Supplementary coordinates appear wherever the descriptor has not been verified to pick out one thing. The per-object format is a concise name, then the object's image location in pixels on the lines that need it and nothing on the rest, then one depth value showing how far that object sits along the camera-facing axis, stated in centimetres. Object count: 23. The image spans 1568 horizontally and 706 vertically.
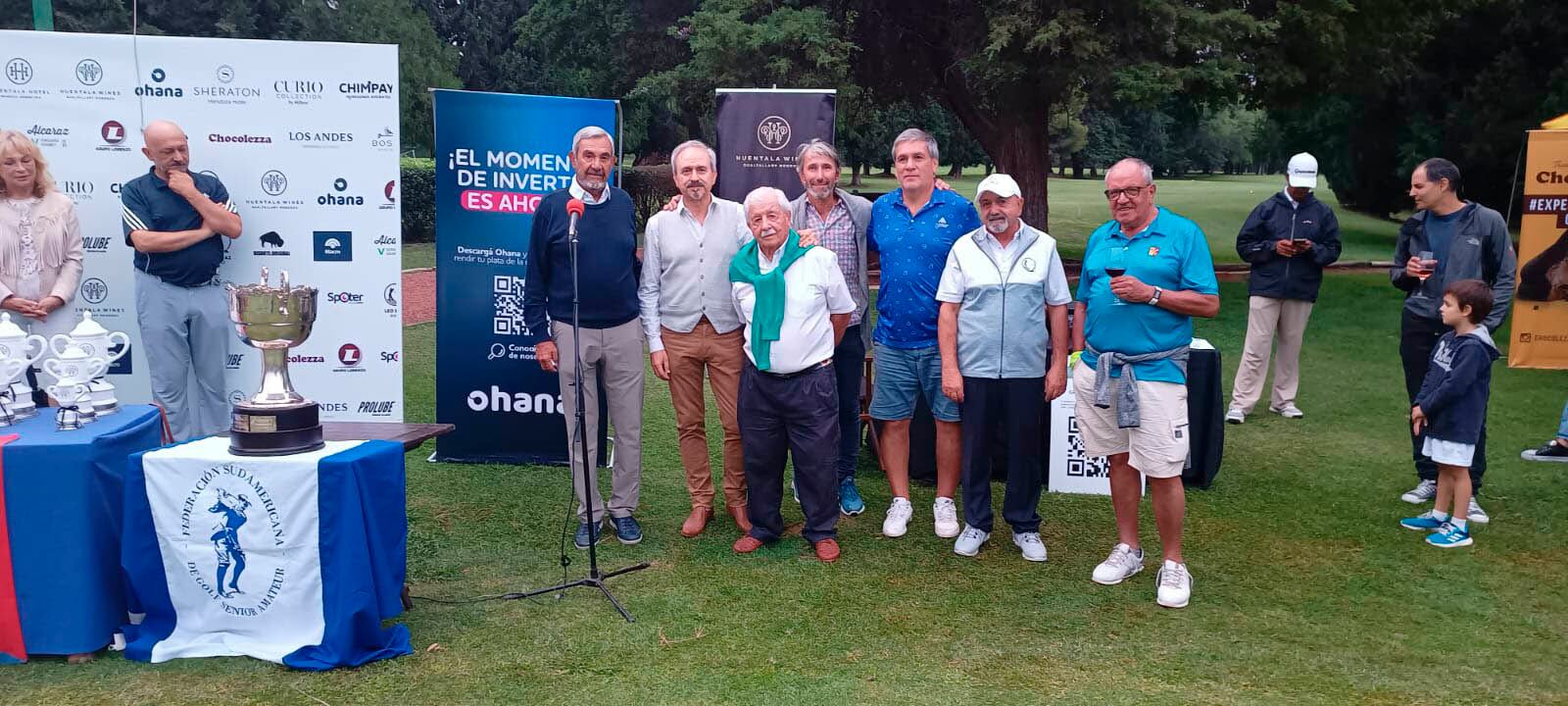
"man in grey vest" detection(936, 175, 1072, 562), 445
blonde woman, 493
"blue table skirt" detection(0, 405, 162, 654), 348
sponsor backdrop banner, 561
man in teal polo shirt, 398
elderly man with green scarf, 447
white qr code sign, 563
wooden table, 396
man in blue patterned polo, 472
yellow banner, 793
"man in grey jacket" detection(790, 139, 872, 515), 492
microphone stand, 401
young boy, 473
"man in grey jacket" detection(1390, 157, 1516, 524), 502
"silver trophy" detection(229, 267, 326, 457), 352
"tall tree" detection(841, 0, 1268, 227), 1156
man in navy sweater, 465
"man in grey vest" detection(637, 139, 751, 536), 472
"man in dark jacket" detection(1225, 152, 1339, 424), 718
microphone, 388
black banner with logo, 621
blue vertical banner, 584
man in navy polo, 500
